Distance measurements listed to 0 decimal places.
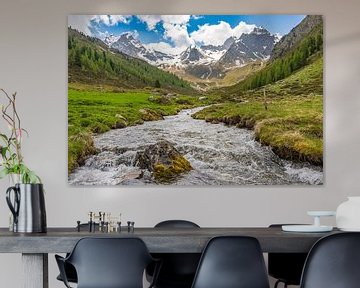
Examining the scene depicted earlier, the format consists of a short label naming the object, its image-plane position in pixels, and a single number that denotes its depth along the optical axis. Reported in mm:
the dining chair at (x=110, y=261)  3461
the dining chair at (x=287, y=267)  4531
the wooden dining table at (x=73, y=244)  3477
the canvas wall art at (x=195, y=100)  5695
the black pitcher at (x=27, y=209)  3701
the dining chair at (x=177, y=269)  4438
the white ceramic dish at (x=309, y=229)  3830
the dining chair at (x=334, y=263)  3395
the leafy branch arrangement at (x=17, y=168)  3818
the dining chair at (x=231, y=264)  3498
